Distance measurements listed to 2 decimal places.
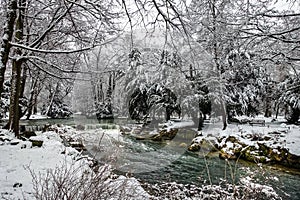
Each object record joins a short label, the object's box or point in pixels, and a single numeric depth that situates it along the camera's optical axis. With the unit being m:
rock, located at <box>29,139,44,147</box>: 6.20
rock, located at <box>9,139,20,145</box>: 5.80
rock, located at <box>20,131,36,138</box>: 7.93
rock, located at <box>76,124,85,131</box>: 14.27
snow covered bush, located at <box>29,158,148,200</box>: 2.15
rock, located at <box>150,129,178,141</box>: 13.00
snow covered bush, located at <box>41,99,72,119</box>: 22.92
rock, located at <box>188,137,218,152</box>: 10.47
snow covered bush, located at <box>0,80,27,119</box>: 12.90
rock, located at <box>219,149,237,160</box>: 9.17
